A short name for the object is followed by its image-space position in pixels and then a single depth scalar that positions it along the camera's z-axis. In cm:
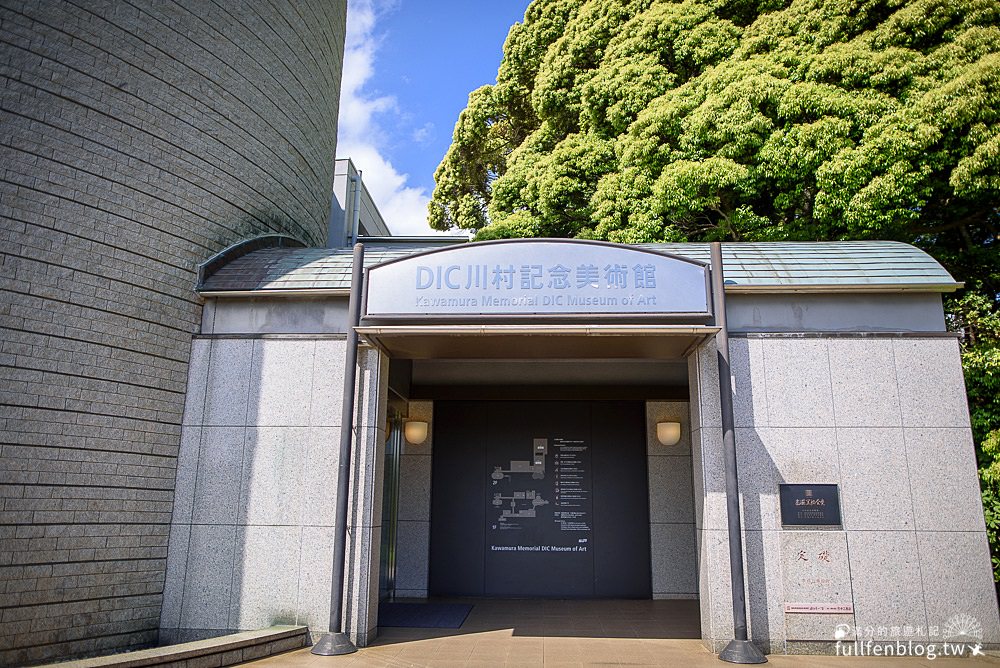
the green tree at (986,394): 786
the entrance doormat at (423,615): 711
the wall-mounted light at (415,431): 930
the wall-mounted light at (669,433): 913
